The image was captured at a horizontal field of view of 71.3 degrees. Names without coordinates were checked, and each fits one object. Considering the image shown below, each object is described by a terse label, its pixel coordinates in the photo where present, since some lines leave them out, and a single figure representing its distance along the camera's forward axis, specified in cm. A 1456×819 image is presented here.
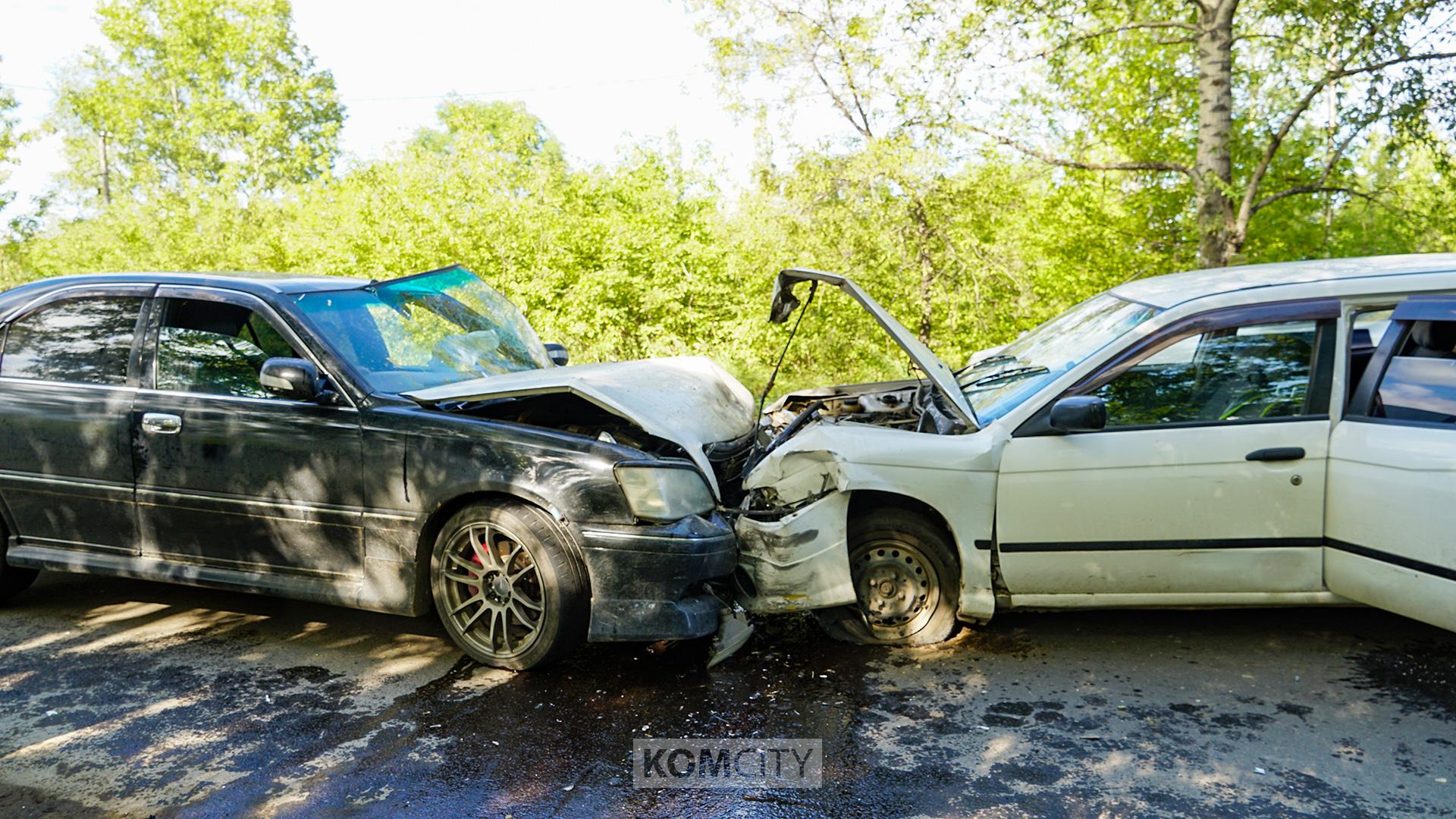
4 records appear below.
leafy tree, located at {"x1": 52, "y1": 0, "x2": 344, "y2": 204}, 4959
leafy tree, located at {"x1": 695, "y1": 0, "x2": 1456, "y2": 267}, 1016
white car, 402
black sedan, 419
